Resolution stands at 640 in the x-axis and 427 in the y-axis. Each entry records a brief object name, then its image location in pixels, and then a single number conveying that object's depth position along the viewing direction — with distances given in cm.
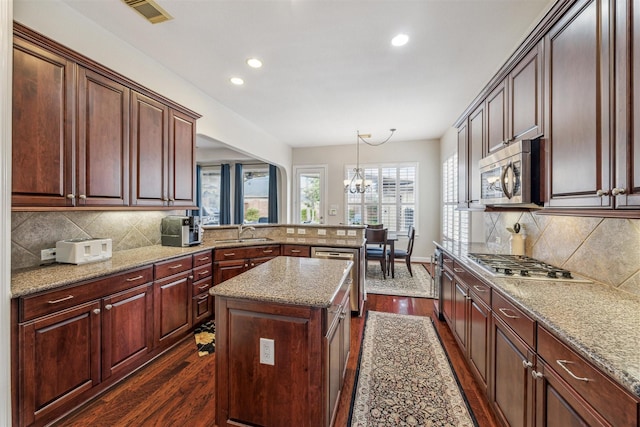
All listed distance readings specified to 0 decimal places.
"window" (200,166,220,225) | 762
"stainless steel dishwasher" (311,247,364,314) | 327
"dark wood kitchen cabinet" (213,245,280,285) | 316
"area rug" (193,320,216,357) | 252
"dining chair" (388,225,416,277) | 512
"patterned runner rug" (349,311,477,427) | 172
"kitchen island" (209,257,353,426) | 135
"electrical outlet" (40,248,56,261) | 200
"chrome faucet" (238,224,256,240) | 375
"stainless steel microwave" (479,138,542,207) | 166
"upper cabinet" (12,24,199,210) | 165
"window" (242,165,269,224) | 740
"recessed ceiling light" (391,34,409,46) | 247
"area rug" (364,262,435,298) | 420
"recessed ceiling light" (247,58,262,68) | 292
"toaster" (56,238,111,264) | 199
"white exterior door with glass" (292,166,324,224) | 706
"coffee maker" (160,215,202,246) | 294
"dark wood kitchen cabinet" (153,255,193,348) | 232
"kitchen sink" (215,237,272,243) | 366
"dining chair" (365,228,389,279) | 473
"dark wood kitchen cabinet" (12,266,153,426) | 146
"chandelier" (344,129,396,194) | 596
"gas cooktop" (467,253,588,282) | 166
